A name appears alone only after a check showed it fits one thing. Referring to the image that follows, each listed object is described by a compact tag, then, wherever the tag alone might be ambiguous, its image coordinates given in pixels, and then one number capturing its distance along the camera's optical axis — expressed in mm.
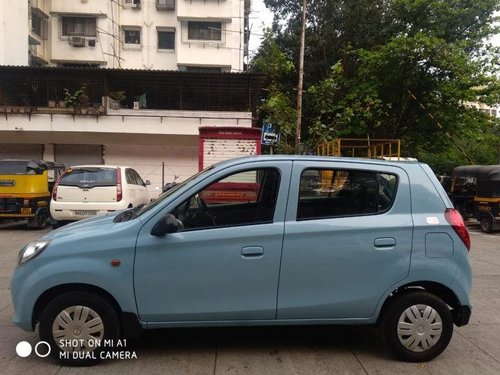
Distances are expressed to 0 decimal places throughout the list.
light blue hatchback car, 3984
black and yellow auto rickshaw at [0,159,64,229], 12852
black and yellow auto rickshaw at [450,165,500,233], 15125
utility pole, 17953
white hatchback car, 11164
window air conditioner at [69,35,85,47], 28859
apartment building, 28953
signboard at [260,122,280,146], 16156
